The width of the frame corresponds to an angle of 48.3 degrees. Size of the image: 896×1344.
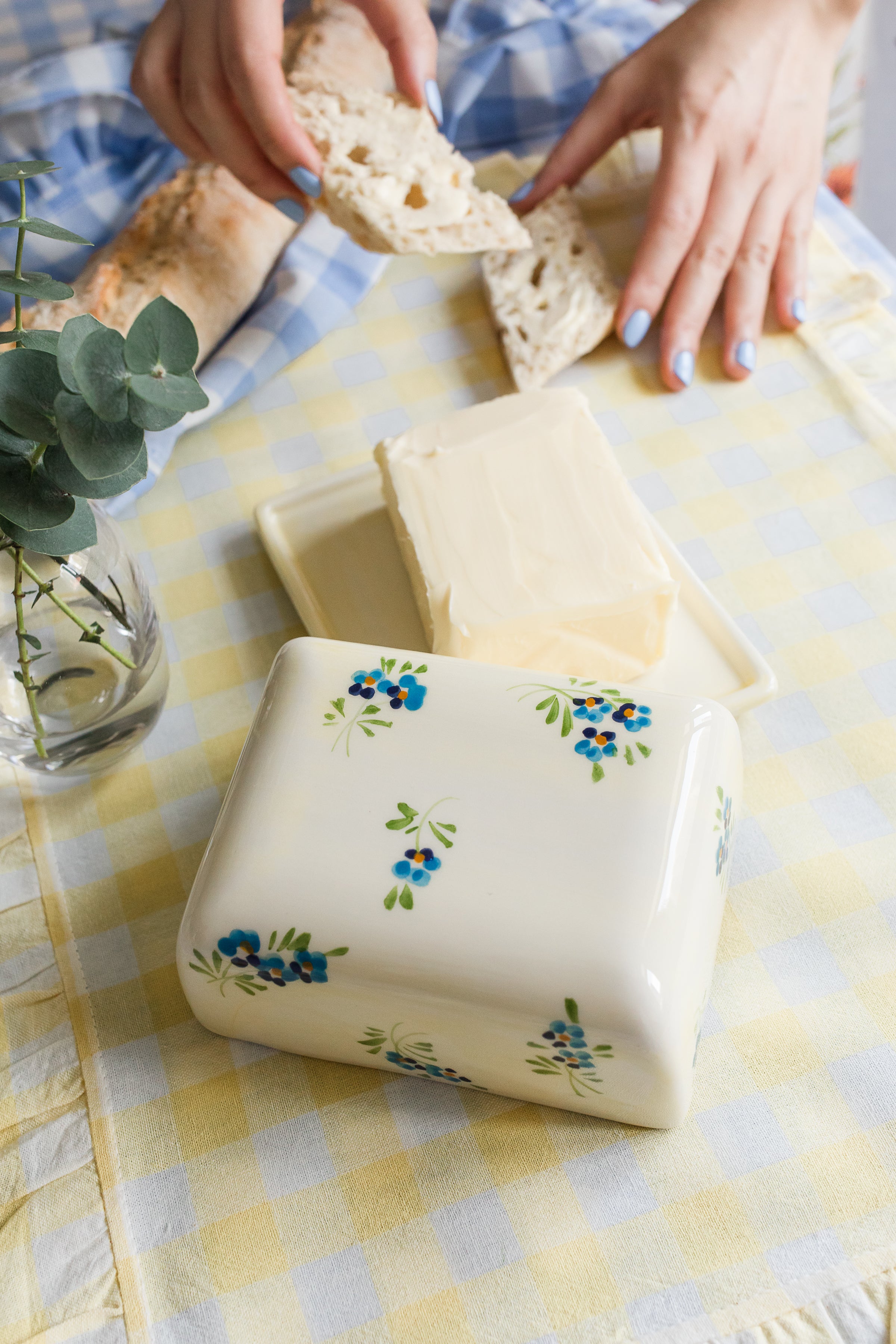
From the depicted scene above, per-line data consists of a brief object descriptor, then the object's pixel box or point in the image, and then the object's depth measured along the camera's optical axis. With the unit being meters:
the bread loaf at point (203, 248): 0.84
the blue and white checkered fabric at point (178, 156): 0.89
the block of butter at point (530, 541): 0.60
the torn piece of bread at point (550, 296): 0.83
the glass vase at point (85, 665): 0.58
